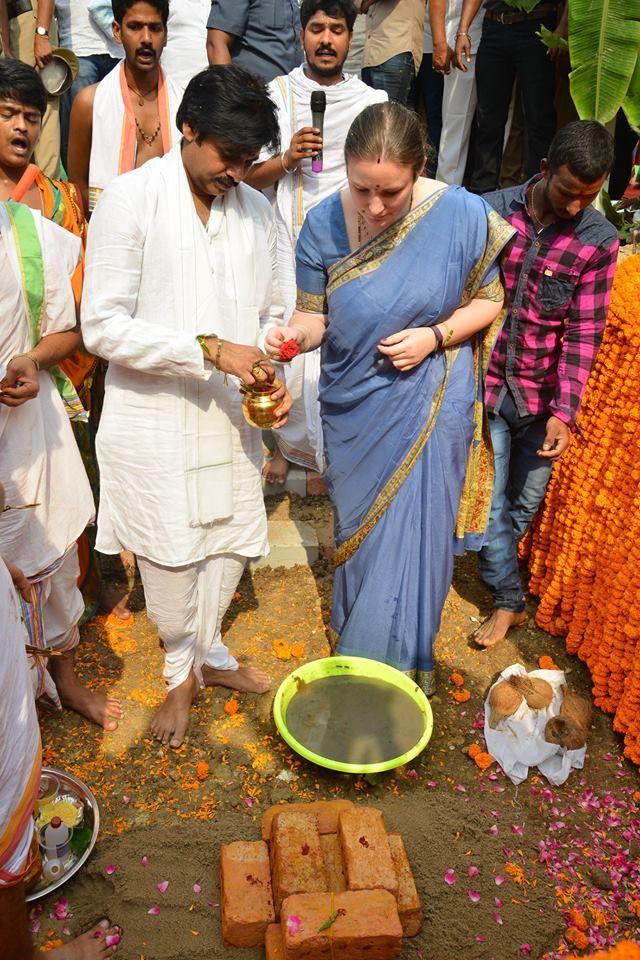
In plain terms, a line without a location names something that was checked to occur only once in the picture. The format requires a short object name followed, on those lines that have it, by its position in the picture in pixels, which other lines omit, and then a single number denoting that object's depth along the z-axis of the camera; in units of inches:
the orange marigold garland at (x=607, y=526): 131.5
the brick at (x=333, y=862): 101.1
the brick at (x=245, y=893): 97.7
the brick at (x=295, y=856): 97.8
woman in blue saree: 113.9
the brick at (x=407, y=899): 99.8
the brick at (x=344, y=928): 91.3
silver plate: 103.1
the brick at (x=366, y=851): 98.6
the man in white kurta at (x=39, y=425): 106.0
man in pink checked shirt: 124.7
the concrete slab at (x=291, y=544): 175.5
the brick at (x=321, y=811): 107.7
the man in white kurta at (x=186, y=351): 101.7
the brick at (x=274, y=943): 93.4
